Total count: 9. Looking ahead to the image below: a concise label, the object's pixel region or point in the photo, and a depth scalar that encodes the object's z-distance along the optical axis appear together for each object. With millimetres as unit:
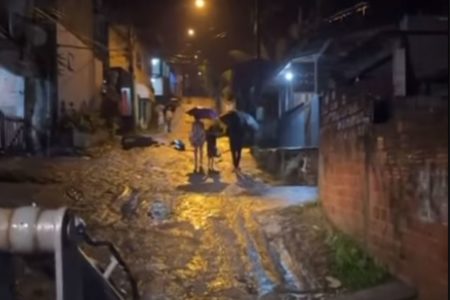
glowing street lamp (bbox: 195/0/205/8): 31319
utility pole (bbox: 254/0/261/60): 31344
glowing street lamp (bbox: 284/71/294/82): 22102
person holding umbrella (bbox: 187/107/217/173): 20984
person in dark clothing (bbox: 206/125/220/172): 21453
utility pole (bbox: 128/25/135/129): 42188
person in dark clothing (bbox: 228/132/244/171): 21141
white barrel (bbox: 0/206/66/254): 2930
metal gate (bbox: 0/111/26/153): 21703
